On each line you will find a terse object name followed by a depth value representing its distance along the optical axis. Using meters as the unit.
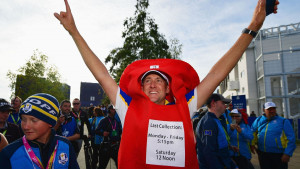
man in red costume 1.43
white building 15.27
